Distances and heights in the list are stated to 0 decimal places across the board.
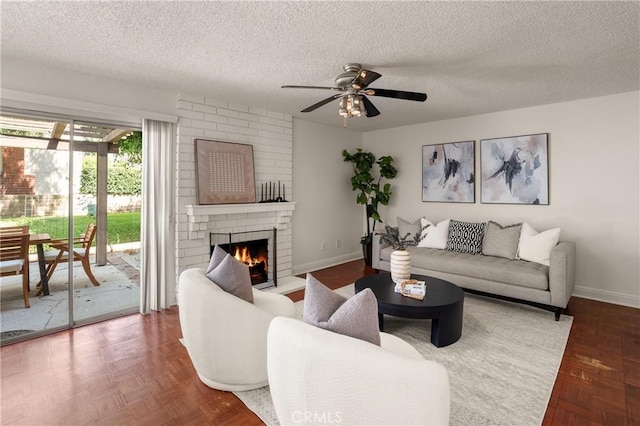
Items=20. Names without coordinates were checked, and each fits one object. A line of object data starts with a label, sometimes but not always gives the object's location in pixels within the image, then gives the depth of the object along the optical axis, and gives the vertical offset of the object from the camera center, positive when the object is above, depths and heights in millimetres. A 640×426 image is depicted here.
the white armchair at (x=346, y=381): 1098 -612
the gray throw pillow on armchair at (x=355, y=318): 1345 -458
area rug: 1970 -1166
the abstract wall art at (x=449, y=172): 4980 +637
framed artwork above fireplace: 3921 +513
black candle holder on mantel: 4598 +279
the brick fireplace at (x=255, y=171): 3822 +544
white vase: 3225 -527
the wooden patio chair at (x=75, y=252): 3215 -386
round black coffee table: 2688 -813
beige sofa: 3297 -712
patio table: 3098 -382
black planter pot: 5629 -695
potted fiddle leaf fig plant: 5707 +542
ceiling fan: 2705 +1031
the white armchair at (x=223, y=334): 2043 -776
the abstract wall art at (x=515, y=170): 4309 +586
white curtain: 3578 +3
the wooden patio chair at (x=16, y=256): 2930 -390
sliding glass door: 2943 -26
